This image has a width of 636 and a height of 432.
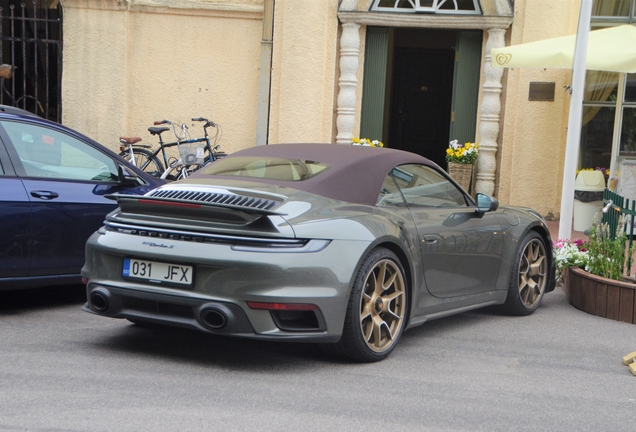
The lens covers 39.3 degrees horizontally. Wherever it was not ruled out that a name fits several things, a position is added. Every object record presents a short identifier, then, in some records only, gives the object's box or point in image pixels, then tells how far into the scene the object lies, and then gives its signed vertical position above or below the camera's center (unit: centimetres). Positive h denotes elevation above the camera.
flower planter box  704 -151
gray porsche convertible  475 -89
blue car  609 -80
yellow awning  969 +61
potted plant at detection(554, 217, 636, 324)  708 -138
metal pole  884 -4
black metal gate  1377 +23
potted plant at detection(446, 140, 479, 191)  1318 -90
